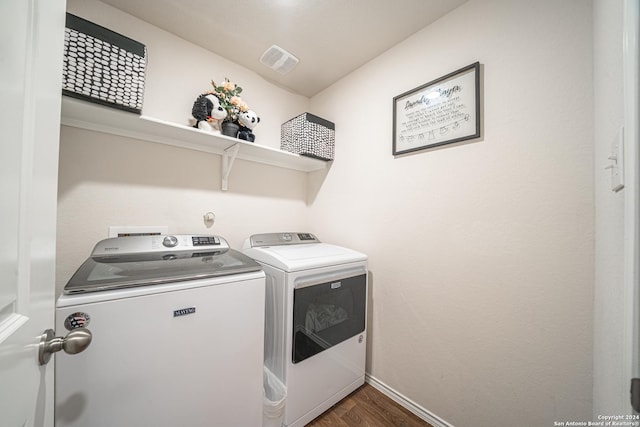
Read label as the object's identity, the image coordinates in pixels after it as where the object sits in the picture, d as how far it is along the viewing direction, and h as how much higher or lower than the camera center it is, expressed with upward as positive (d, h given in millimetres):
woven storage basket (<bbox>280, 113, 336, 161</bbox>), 1813 +675
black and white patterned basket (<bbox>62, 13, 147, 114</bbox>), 1008 +705
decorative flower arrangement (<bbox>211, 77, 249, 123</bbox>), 1569 +821
